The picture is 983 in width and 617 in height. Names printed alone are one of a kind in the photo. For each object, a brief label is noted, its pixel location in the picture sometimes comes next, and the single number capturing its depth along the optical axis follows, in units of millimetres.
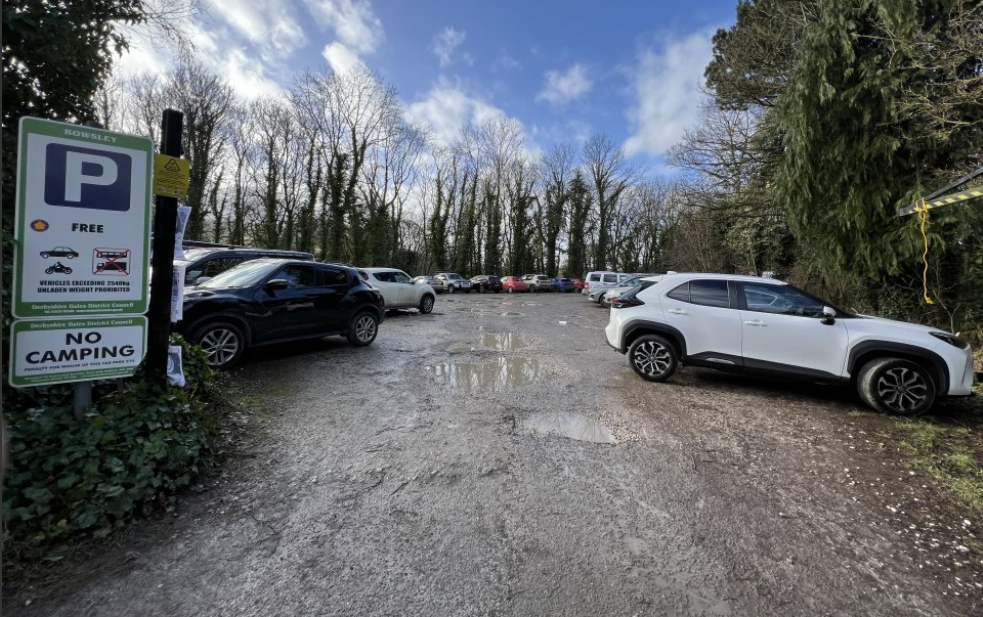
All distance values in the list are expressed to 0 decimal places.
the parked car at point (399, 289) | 14206
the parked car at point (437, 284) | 32688
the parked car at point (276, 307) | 5980
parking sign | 2623
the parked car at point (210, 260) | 8109
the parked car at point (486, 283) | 36719
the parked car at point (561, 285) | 40731
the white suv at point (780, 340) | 4930
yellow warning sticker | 3281
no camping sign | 2605
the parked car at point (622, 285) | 20794
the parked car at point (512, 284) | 37812
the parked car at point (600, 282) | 24453
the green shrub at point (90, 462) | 2434
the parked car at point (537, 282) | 39219
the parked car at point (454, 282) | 33531
